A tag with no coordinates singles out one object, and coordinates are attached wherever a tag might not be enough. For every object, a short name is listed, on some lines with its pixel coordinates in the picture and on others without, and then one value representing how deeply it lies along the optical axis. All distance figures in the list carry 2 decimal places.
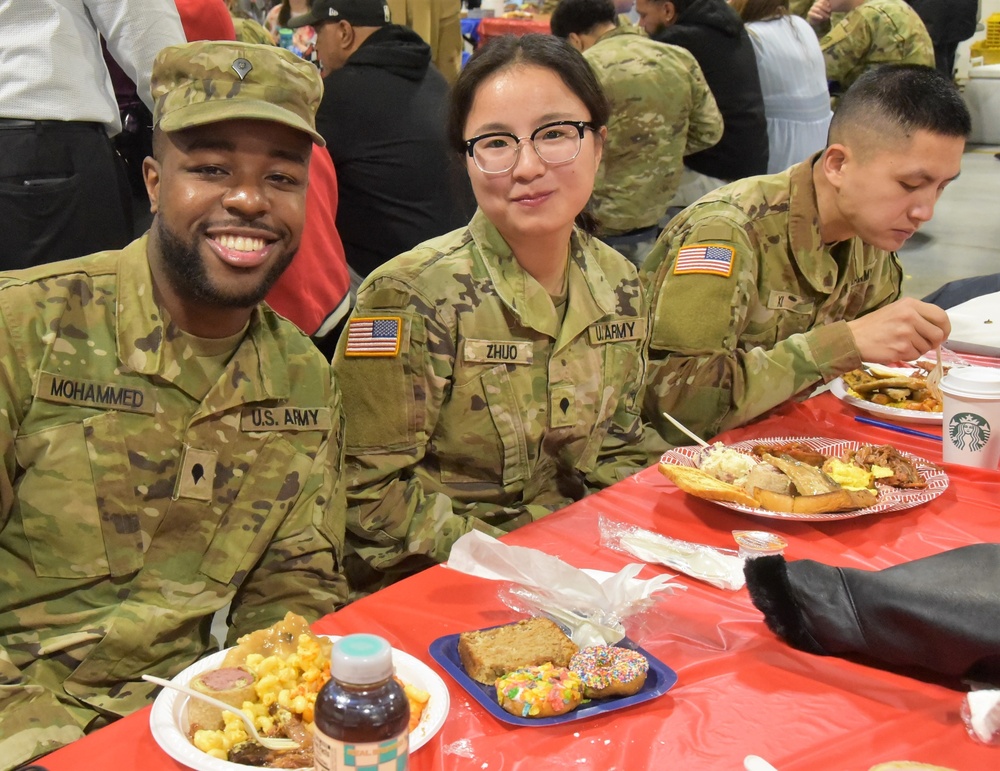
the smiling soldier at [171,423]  1.48
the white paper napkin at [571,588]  1.33
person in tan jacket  4.80
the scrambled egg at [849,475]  1.80
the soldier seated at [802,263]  2.27
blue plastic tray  1.15
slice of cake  1.22
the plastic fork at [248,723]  1.06
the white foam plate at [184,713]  1.03
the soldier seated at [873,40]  6.39
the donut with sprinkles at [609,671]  1.18
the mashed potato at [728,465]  1.80
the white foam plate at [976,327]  2.66
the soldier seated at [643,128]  4.68
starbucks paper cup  1.92
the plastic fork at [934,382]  2.31
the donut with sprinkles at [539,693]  1.15
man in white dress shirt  2.53
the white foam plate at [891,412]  2.20
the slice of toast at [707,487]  1.70
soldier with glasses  1.90
